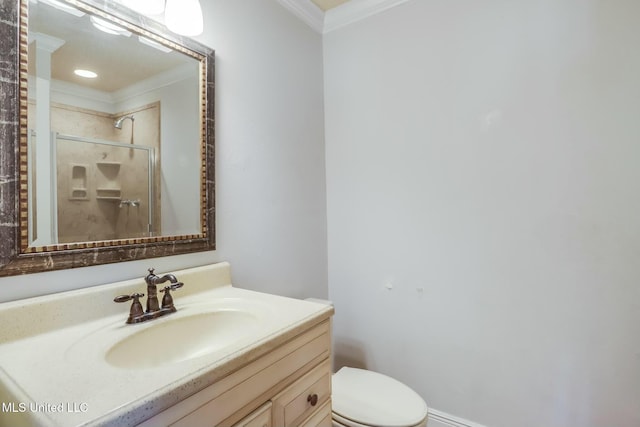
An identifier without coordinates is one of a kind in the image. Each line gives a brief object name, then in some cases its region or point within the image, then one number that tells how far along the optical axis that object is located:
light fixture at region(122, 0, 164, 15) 1.05
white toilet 1.21
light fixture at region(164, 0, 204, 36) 1.10
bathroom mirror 0.84
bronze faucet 0.93
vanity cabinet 0.63
